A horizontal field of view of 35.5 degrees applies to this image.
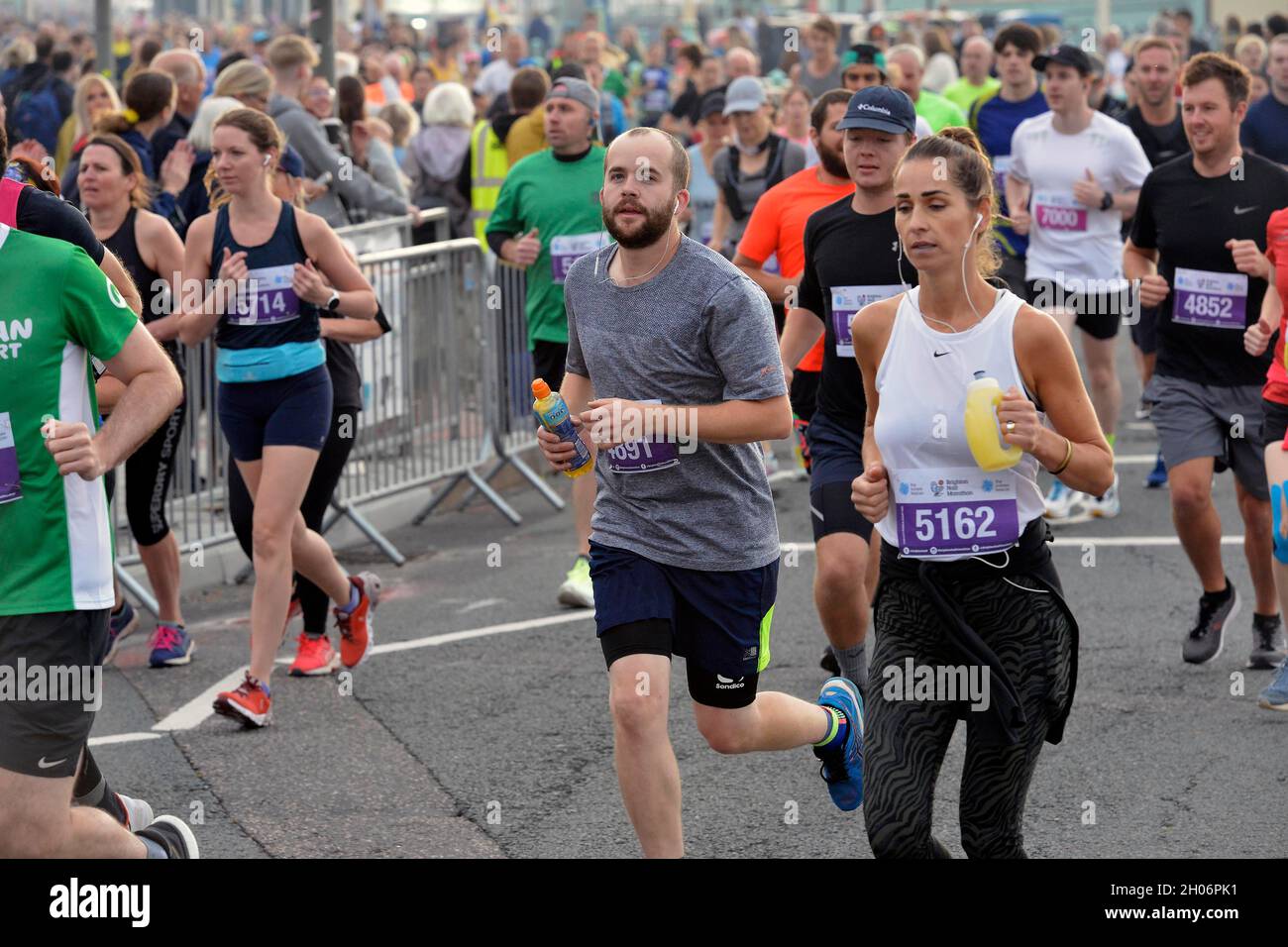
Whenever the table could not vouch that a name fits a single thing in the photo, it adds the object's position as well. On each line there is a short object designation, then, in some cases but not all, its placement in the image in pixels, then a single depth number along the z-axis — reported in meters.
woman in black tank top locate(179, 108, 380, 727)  7.16
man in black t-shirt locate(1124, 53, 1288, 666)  7.50
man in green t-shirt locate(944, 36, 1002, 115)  16.44
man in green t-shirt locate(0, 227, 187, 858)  4.30
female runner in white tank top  4.50
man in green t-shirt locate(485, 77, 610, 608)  9.40
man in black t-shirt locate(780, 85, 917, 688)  6.53
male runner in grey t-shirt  4.88
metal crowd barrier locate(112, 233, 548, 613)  9.58
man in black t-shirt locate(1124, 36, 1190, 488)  11.15
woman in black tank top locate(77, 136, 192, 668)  7.83
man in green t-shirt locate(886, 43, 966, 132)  12.08
